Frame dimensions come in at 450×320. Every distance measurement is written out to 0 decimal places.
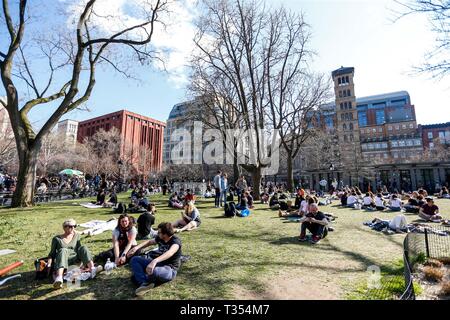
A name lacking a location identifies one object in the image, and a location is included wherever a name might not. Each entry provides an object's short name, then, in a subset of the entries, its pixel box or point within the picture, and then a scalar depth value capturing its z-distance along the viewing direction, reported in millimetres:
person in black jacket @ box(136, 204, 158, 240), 7426
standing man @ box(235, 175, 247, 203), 17942
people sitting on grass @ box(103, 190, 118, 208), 14660
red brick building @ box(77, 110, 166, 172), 69688
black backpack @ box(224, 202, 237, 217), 11914
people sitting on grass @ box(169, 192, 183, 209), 14464
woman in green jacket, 4406
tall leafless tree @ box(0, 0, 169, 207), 13484
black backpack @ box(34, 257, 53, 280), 4379
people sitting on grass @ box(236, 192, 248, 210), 12962
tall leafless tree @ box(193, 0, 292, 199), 18875
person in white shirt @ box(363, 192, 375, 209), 15755
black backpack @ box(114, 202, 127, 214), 12445
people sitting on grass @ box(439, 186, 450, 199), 23684
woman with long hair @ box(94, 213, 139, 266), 5316
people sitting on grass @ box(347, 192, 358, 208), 17083
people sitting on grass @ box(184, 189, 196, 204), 10721
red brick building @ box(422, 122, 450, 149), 82312
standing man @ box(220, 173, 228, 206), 15823
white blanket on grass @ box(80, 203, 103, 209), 14462
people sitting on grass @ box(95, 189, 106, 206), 15558
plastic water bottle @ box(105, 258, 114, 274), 4766
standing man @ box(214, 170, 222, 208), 15883
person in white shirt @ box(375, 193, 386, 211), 15219
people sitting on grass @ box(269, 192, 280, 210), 15042
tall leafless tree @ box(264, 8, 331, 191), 20000
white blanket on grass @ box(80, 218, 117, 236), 7906
